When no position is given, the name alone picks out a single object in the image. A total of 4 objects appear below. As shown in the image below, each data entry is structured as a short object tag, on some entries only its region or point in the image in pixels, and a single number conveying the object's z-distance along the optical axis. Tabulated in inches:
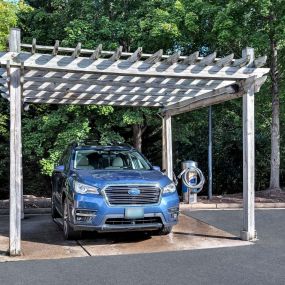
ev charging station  526.7
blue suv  303.6
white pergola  288.7
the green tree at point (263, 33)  518.6
